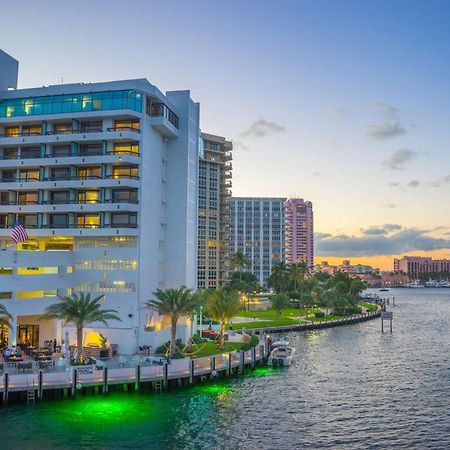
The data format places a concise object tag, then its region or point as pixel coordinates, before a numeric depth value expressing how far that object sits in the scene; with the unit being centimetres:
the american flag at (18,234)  6194
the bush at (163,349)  6850
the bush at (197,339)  7881
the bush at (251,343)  7398
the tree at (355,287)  18400
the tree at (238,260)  18712
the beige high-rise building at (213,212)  17162
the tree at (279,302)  13162
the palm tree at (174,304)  6562
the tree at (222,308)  7506
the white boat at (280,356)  7333
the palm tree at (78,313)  5716
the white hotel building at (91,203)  6912
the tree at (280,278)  19700
